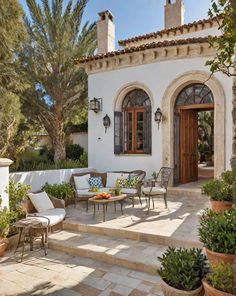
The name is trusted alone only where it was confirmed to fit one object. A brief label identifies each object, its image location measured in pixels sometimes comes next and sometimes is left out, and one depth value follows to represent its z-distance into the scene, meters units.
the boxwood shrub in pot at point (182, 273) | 2.97
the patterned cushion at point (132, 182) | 8.20
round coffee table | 6.41
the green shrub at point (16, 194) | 6.19
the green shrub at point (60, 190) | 7.88
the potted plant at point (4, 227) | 5.29
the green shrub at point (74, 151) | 14.80
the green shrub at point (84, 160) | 11.92
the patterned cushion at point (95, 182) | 8.73
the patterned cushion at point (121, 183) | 8.34
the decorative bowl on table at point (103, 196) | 6.56
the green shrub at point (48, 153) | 14.66
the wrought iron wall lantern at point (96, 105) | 10.81
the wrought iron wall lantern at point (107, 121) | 10.61
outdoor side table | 5.25
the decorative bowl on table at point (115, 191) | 7.15
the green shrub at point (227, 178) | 5.91
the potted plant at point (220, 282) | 2.63
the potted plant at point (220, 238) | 3.26
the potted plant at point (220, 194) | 5.63
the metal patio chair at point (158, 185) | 7.37
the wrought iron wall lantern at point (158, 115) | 9.62
